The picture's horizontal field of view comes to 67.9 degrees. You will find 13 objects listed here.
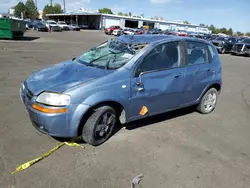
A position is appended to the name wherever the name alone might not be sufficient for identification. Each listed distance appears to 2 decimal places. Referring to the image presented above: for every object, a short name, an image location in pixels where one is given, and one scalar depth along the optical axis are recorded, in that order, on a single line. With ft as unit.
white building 168.58
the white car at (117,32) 105.05
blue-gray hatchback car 8.49
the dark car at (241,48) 56.03
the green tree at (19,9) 205.27
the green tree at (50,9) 241.44
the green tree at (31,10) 209.81
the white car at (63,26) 127.48
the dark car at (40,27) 102.51
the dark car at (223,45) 58.24
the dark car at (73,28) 134.14
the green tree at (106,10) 293.74
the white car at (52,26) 110.96
